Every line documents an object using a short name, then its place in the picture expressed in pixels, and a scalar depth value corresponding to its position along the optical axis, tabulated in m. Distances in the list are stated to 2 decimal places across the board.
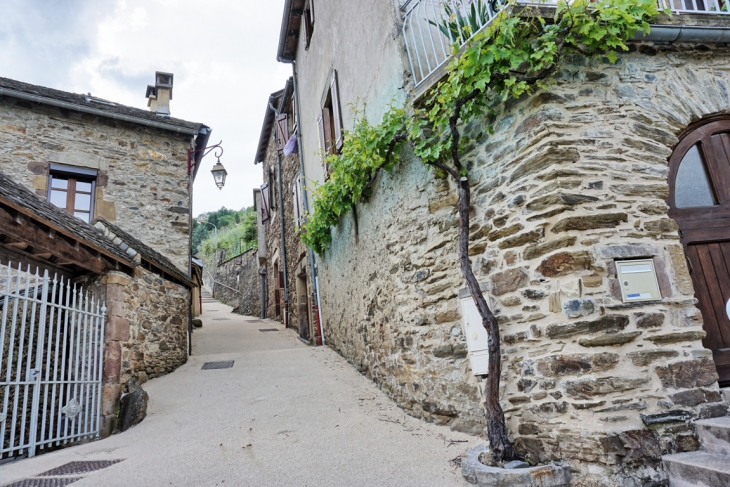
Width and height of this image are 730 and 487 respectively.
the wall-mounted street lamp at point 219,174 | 9.58
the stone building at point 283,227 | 9.92
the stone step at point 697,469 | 2.41
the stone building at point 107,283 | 4.14
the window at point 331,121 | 6.71
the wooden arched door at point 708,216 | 3.31
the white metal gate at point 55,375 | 3.69
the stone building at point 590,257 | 2.82
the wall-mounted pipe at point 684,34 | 3.40
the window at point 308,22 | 8.53
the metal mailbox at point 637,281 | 2.97
